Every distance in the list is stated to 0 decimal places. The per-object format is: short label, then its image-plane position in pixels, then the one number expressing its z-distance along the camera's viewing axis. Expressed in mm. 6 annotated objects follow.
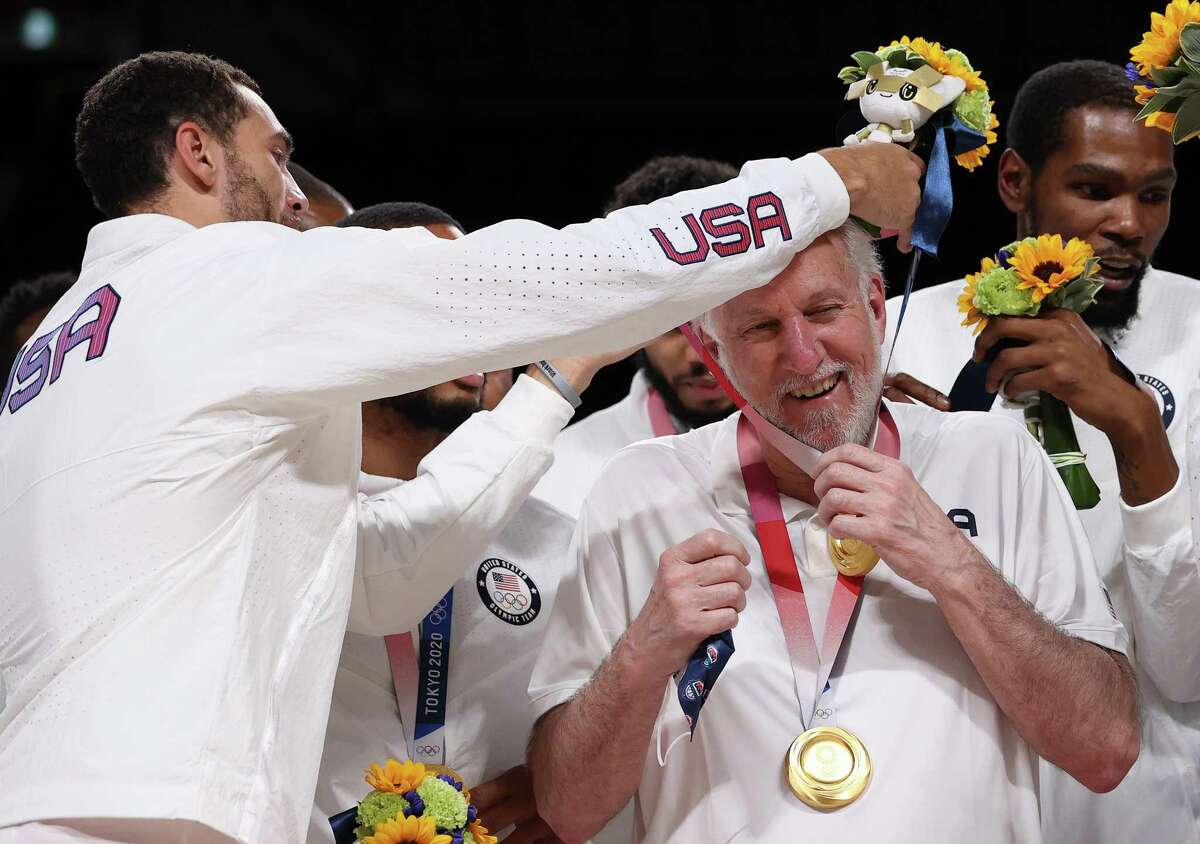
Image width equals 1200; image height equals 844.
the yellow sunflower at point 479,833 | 5277
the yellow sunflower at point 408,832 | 5012
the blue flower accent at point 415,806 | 5141
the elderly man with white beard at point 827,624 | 4680
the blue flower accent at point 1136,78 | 5602
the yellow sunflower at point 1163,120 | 5359
